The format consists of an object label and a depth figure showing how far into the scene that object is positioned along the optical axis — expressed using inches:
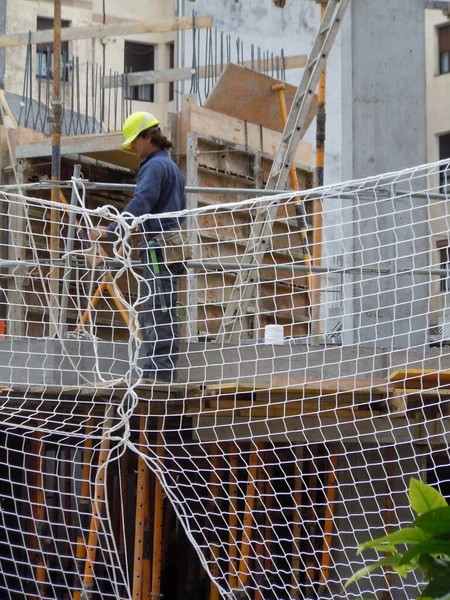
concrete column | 544.1
